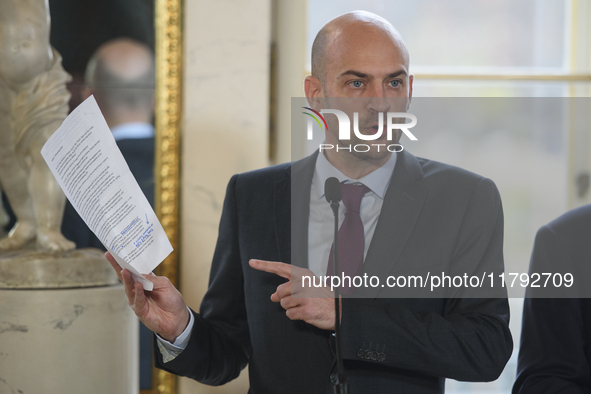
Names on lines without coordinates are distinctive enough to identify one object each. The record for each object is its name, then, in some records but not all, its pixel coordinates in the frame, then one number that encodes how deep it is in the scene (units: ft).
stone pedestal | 15.58
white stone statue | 15.83
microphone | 13.78
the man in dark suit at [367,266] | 14.44
